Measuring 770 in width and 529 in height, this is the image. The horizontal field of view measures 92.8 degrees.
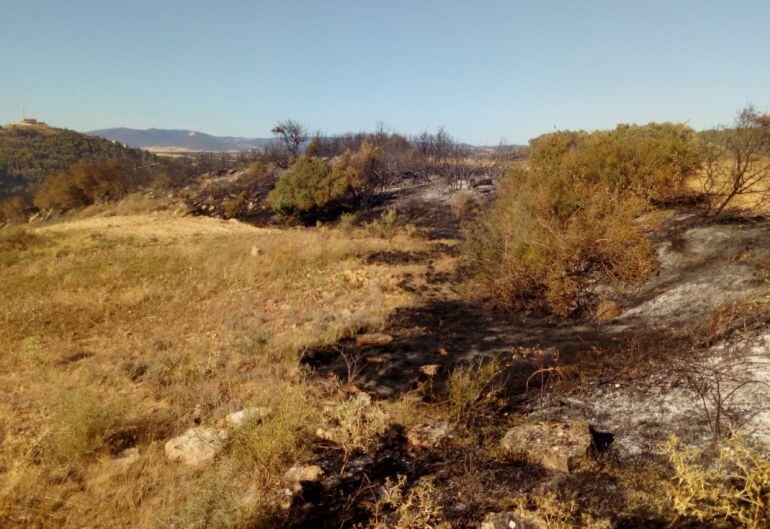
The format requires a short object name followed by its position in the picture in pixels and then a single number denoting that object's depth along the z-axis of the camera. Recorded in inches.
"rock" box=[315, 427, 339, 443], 141.3
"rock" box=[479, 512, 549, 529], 89.9
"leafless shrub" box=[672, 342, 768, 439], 120.3
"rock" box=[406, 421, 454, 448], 137.3
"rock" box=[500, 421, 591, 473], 114.8
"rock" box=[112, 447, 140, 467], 128.4
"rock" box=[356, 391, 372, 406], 165.0
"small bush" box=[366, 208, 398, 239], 525.3
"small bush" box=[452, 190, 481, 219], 643.5
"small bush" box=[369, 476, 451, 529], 95.5
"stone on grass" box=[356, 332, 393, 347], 239.2
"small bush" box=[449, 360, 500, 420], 152.3
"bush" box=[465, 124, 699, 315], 277.7
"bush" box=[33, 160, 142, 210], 899.4
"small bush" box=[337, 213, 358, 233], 568.1
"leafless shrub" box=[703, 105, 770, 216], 294.2
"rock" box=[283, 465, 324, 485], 118.8
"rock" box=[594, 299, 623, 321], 235.9
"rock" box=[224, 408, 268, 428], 143.2
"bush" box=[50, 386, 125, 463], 128.9
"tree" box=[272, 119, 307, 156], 1237.7
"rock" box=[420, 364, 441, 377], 195.2
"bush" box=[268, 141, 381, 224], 666.8
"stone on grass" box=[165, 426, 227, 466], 129.8
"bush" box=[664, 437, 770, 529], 71.1
